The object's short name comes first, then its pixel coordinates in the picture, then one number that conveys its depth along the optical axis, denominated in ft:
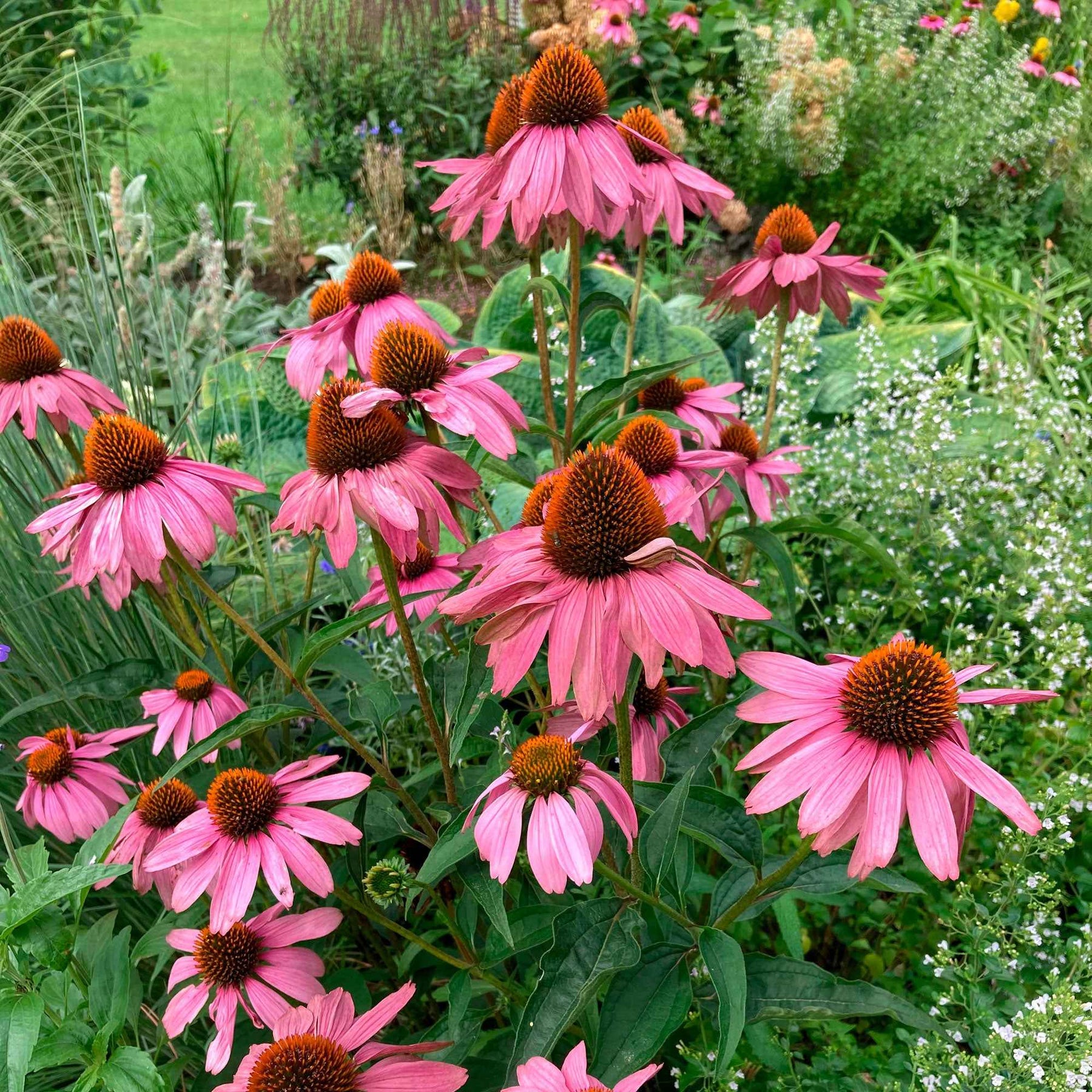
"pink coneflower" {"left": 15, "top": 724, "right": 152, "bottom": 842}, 1.60
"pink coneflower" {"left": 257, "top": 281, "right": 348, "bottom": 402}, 1.67
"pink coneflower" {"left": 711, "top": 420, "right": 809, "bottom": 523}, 1.77
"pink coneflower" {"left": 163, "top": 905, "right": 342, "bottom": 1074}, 1.33
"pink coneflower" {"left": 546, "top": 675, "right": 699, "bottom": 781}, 1.40
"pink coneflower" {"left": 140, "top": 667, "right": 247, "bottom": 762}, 1.61
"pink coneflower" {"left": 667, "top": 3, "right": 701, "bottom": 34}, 5.59
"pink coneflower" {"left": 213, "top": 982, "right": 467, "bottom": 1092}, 1.09
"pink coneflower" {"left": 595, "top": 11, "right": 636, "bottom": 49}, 4.98
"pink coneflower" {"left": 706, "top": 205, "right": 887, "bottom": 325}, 1.78
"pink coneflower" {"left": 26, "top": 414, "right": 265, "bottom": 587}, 1.38
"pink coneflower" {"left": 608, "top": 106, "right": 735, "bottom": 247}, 1.77
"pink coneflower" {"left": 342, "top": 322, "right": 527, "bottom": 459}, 1.32
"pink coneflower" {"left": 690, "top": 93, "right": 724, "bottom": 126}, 5.18
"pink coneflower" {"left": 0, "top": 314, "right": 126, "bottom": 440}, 1.69
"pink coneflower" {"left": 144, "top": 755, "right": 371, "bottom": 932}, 1.30
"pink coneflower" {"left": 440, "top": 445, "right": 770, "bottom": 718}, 1.03
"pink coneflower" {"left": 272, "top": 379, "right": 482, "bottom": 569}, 1.26
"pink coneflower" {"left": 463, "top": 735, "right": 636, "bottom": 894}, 1.11
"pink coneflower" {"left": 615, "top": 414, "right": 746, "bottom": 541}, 1.56
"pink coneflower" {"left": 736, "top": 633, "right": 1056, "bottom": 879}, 1.01
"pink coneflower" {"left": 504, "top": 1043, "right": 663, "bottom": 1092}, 1.05
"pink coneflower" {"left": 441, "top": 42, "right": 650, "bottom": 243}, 1.49
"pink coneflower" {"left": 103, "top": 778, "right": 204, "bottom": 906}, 1.47
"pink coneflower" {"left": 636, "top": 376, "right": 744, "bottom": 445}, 1.87
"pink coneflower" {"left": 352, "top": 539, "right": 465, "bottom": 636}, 1.69
